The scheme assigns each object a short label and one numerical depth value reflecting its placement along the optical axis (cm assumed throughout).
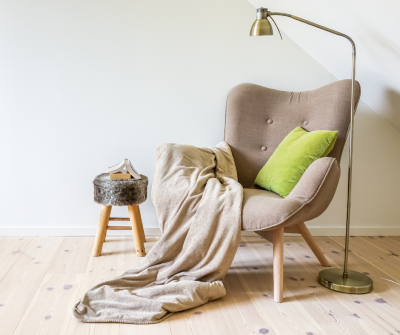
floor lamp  189
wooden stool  225
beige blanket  167
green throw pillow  210
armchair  180
